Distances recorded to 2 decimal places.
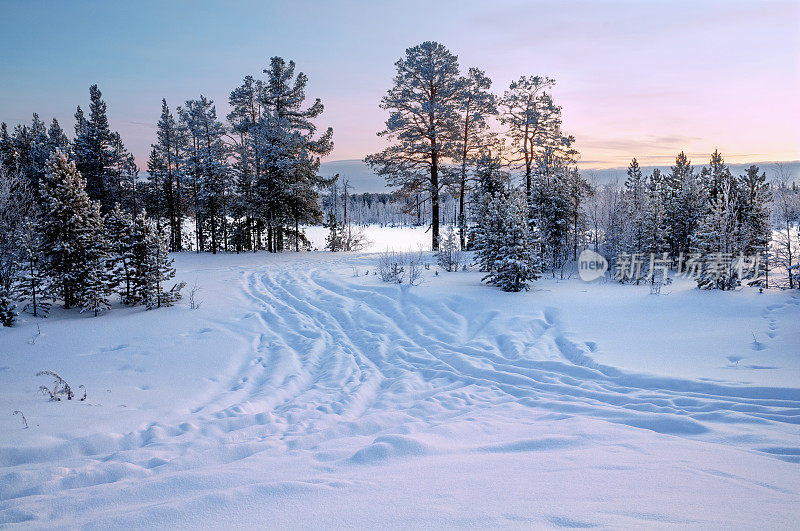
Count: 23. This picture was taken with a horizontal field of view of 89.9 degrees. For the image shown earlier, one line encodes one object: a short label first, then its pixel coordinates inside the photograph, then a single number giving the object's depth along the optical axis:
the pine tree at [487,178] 22.58
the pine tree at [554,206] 22.02
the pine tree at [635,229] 19.36
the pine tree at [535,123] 26.53
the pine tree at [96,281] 10.98
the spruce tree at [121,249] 11.52
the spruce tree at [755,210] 20.91
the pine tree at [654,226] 18.67
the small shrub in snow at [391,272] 14.29
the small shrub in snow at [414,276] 13.70
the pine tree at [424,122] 23.91
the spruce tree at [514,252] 12.30
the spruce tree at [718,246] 12.12
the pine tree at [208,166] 28.61
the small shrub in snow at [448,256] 17.62
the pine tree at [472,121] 24.59
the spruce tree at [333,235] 31.55
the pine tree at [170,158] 35.94
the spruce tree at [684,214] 22.23
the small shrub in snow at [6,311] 9.70
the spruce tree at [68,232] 11.23
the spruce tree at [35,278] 10.84
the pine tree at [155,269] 11.49
